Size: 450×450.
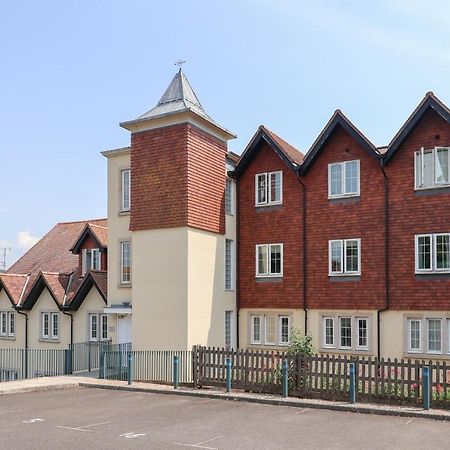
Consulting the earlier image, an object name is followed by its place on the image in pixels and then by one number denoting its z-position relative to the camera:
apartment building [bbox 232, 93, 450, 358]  21.56
